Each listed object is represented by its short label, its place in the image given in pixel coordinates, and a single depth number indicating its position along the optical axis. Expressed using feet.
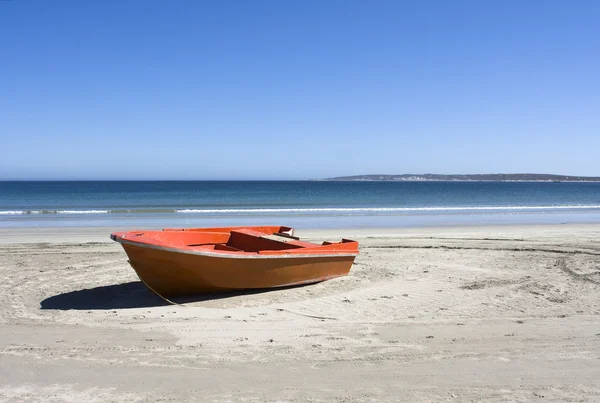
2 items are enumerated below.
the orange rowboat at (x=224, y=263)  23.84
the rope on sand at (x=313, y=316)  22.21
